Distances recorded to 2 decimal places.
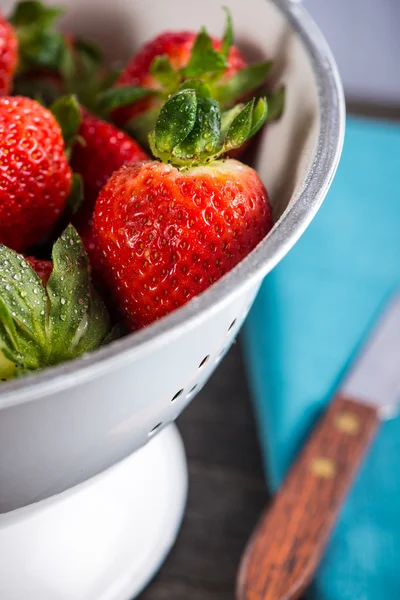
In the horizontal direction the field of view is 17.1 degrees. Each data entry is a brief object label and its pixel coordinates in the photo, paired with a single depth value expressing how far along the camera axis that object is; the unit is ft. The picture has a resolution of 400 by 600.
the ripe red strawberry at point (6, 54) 1.13
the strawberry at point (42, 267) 0.94
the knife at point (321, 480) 1.10
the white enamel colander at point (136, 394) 0.81
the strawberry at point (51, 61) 1.19
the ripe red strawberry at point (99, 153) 1.07
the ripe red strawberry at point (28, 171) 0.98
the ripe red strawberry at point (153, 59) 1.12
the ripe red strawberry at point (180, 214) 0.93
